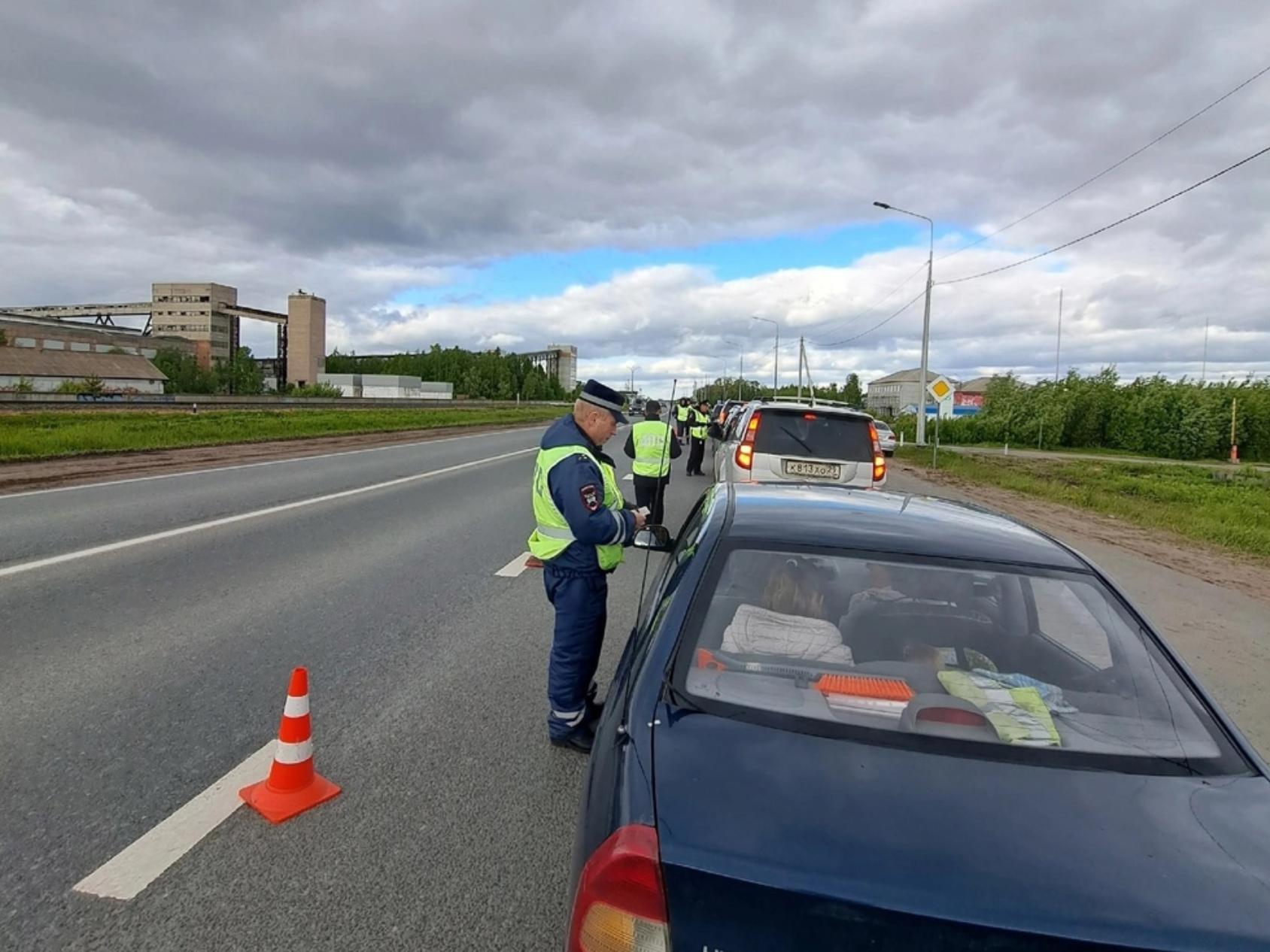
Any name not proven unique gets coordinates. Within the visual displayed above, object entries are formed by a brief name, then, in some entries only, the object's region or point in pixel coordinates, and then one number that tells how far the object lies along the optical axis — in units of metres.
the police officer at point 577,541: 3.75
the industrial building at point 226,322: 124.38
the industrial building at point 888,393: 113.85
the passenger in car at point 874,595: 2.88
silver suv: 9.99
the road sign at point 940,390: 26.30
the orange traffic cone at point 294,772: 3.35
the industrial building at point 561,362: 181.88
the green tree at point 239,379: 106.31
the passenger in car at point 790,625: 2.66
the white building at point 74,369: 68.00
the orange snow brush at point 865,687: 2.42
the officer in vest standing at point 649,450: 8.73
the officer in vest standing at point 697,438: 18.84
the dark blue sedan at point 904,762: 1.57
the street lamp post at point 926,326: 30.13
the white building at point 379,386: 116.56
